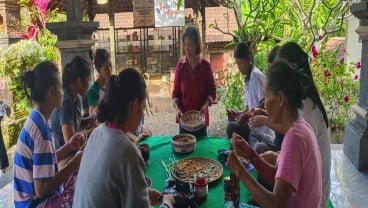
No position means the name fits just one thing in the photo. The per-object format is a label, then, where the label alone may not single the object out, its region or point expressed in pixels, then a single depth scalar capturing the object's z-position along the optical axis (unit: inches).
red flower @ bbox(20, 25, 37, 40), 266.4
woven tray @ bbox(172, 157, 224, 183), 77.9
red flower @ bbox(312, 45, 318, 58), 172.1
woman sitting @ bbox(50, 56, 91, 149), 82.0
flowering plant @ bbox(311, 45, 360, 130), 182.4
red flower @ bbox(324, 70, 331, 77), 182.1
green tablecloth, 71.7
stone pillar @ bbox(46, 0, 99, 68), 128.2
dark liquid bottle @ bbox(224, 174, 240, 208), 64.8
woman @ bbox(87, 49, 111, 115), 105.0
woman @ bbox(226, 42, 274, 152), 97.6
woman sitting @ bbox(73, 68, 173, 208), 46.0
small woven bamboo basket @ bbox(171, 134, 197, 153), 95.3
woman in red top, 124.4
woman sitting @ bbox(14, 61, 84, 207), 62.4
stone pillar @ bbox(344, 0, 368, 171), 124.0
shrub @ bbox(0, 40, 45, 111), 222.2
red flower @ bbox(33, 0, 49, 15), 283.8
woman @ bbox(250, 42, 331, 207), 65.4
